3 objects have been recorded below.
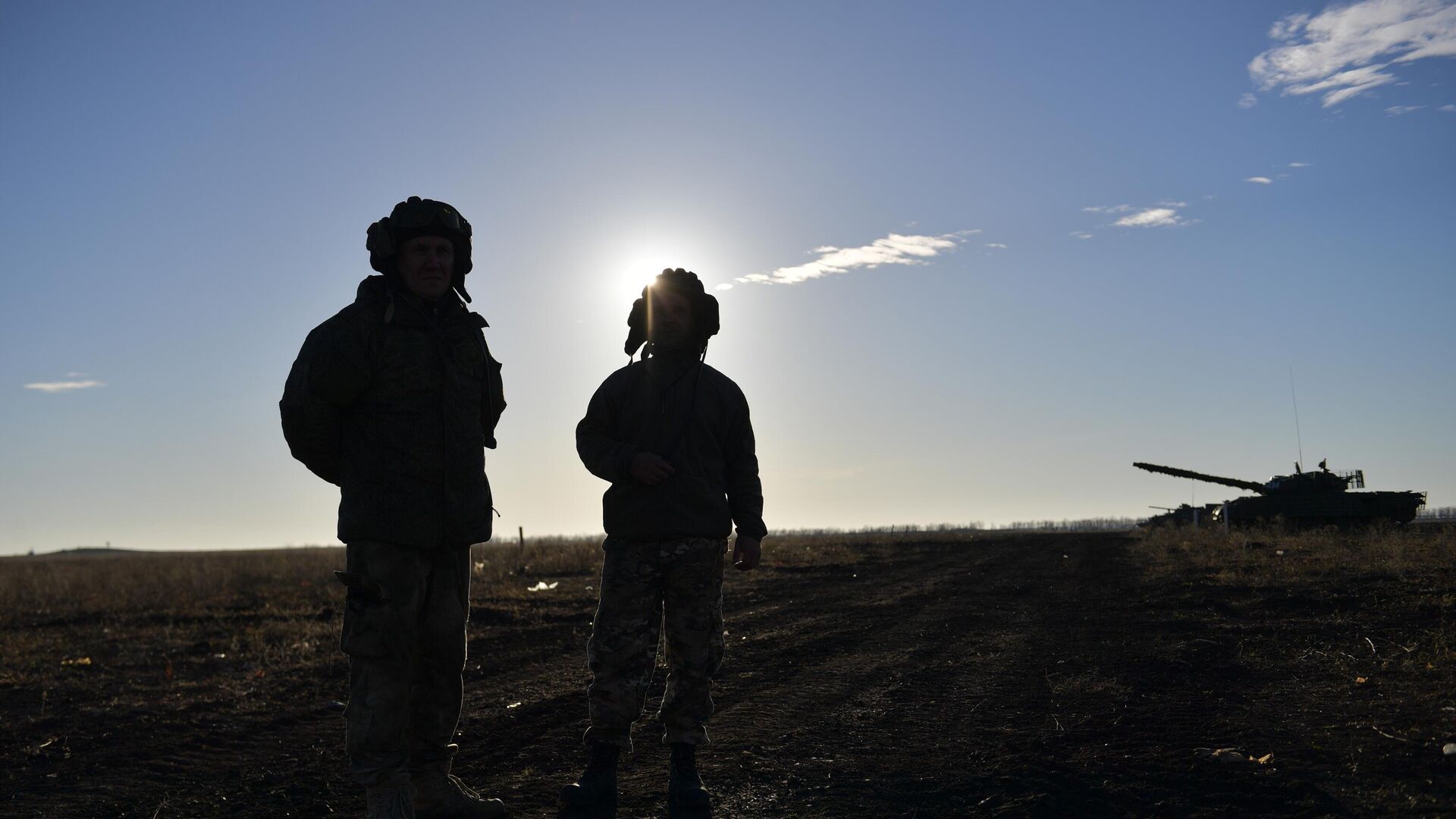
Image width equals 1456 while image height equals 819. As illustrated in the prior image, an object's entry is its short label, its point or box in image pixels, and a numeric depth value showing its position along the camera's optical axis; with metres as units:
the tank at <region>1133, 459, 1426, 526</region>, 28.36
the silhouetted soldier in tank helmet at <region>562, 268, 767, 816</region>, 4.11
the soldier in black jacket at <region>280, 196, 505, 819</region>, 3.58
